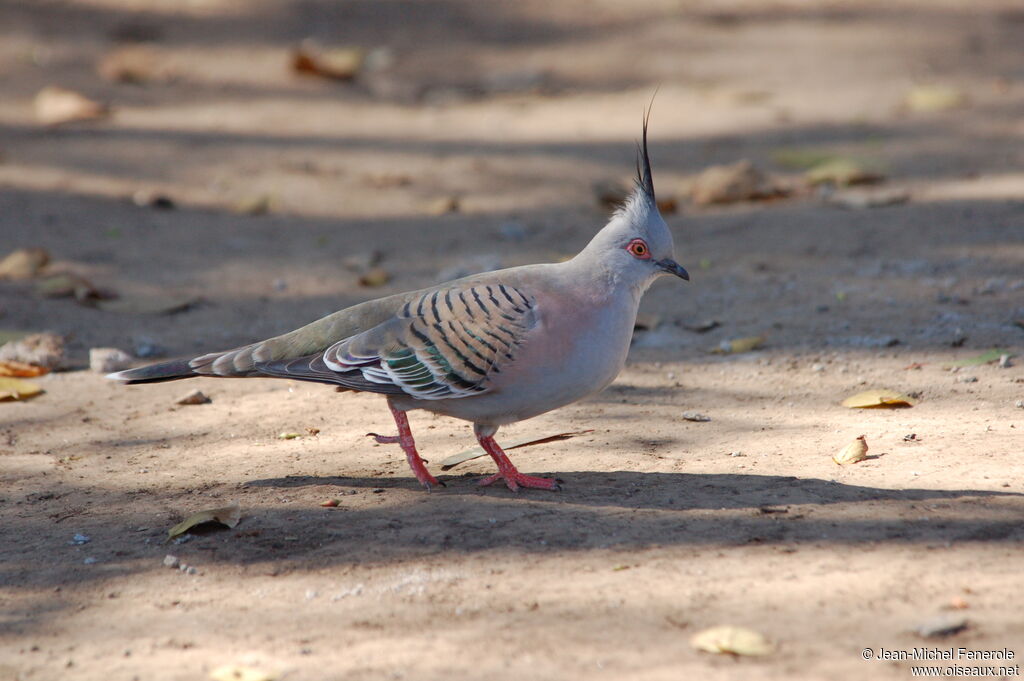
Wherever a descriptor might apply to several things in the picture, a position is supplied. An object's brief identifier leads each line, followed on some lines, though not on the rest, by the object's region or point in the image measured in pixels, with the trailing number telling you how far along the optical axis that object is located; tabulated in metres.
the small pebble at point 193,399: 10.49
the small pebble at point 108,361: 11.20
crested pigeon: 7.68
